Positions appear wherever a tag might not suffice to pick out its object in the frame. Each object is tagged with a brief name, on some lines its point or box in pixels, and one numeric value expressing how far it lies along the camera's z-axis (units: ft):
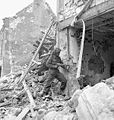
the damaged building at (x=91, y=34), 21.45
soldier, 21.20
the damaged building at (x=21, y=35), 48.37
